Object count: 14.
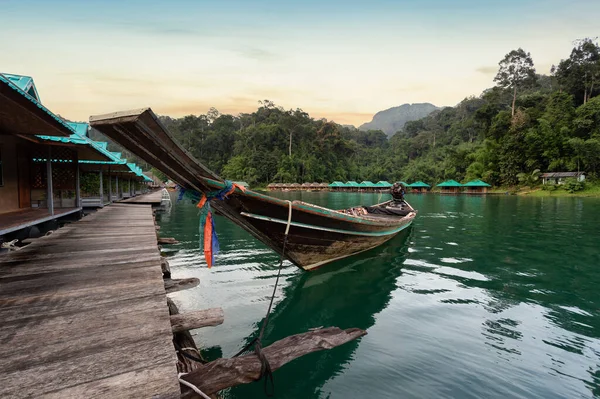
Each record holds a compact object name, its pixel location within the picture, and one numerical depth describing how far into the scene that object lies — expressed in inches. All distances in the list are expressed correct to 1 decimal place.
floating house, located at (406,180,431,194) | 2026.6
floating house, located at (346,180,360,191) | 2210.9
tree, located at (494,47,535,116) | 1907.0
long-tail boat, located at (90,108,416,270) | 107.0
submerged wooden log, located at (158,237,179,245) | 377.7
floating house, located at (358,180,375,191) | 2190.0
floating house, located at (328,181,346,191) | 2270.9
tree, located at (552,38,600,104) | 1721.2
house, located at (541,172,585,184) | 1414.9
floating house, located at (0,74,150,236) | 212.4
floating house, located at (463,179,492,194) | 1634.4
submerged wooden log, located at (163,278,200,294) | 157.1
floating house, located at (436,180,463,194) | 1742.6
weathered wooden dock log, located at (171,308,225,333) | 108.0
